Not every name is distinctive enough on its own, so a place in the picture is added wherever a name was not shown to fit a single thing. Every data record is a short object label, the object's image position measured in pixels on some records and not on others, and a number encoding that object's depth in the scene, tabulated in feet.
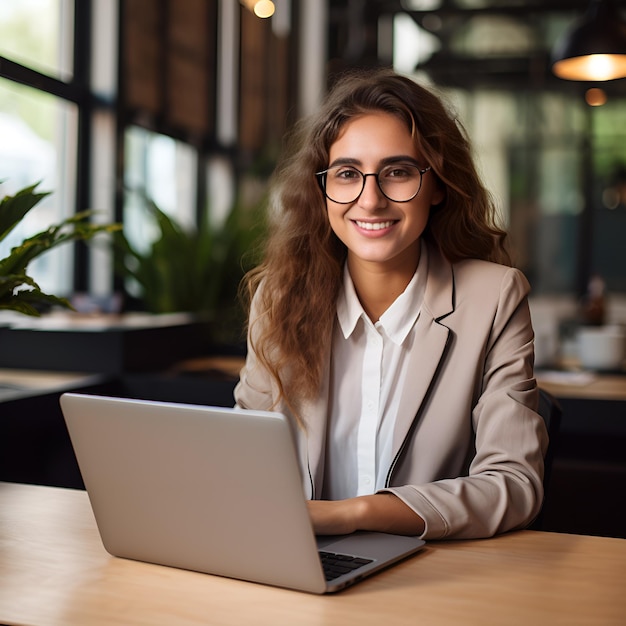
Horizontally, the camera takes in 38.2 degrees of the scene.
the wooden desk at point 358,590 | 3.31
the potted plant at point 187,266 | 14.82
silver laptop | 3.42
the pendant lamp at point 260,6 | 13.16
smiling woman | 5.39
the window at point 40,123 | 14.03
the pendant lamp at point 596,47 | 11.98
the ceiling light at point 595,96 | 21.58
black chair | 5.10
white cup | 10.96
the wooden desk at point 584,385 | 9.13
